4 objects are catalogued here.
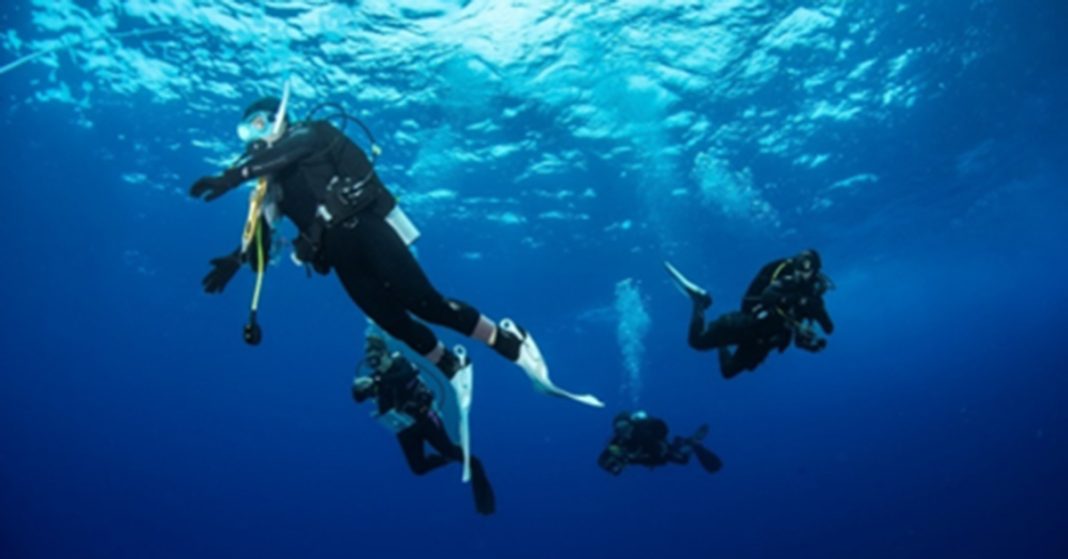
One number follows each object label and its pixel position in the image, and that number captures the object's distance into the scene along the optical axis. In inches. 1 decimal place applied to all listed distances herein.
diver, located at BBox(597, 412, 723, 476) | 439.8
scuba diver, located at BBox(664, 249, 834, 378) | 267.1
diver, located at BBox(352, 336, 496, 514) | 292.8
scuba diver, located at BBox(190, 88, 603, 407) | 167.9
